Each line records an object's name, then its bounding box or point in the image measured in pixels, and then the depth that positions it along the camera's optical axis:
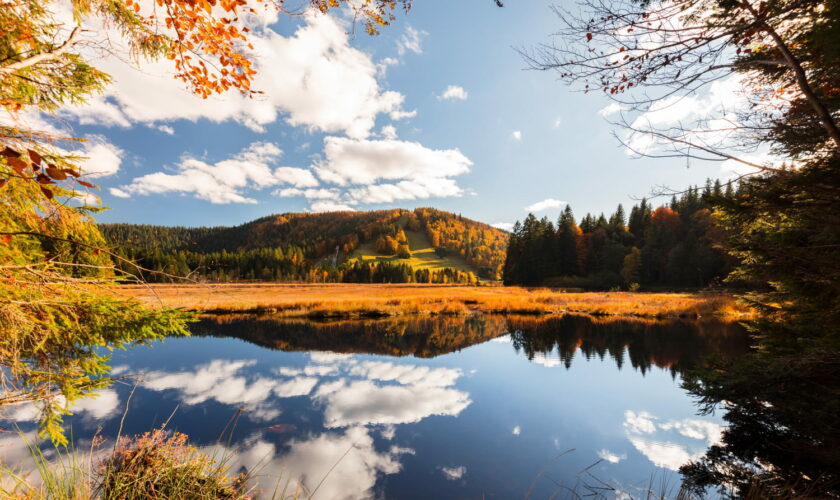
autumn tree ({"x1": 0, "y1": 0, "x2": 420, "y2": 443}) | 3.01
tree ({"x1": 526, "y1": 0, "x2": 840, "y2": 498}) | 3.70
